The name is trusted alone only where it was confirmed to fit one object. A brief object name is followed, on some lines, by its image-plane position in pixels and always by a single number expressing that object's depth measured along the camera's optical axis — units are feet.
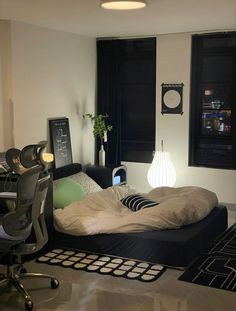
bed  10.47
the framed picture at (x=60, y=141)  15.24
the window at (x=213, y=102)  15.81
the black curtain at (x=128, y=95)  17.21
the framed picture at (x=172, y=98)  16.44
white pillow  14.93
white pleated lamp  16.08
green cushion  12.85
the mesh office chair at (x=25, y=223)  8.52
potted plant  16.95
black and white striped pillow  12.22
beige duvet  11.21
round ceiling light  9.48
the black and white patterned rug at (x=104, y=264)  10.17
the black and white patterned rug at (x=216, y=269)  9.72
